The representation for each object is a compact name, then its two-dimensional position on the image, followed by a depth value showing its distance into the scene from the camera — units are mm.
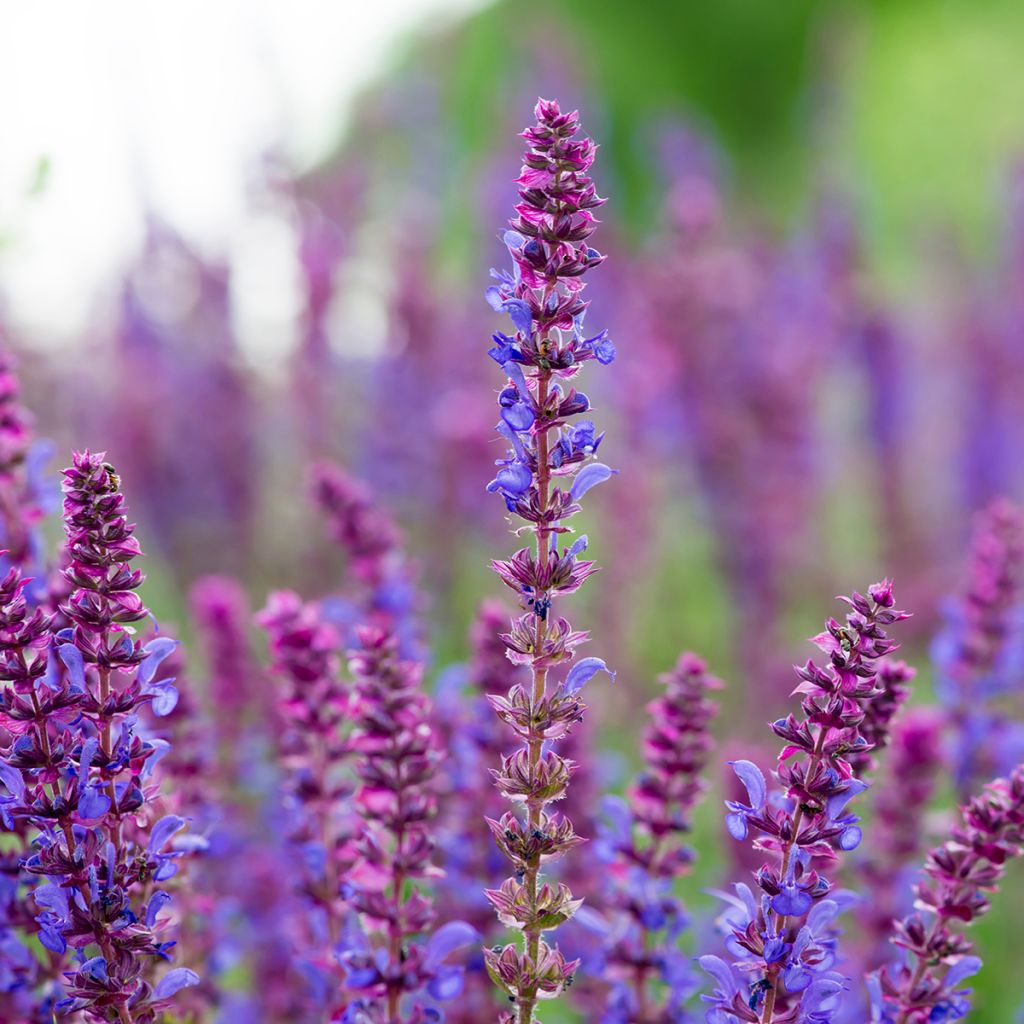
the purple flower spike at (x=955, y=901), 786
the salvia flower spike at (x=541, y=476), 773
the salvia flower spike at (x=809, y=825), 766
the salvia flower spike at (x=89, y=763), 766
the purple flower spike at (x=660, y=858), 818
